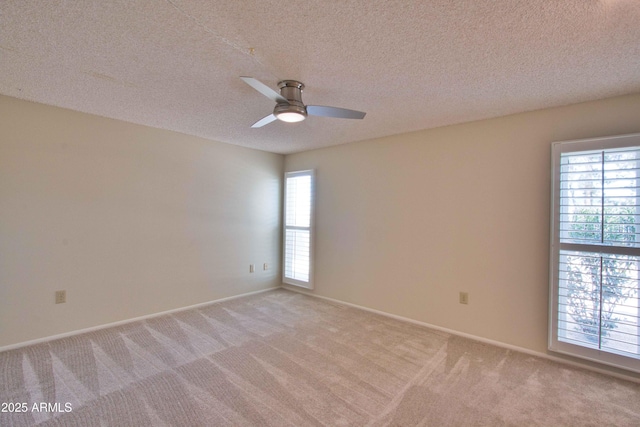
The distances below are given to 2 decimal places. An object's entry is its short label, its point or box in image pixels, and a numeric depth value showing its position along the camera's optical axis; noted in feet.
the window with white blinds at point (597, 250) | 7.39
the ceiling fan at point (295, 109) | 6.98
